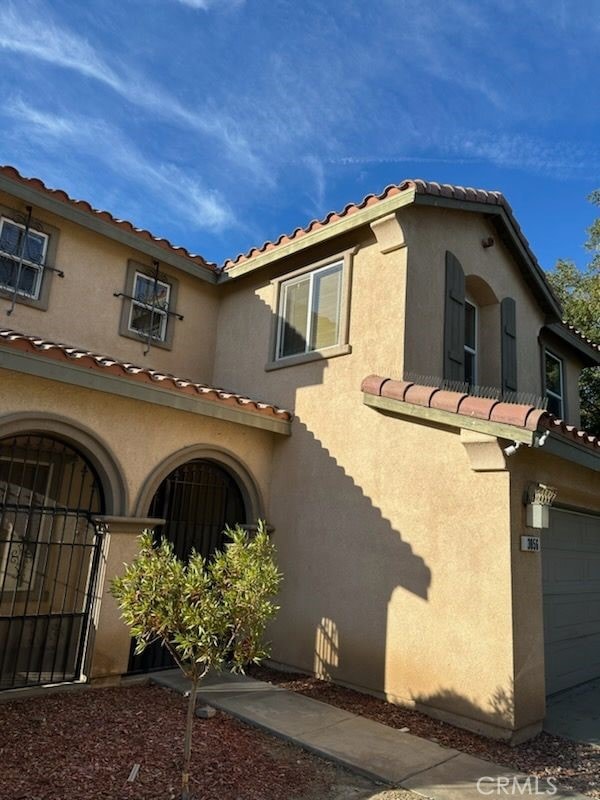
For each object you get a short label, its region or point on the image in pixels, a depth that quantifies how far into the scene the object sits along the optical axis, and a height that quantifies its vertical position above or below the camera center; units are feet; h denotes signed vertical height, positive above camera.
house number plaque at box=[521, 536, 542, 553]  20.17 -0.10
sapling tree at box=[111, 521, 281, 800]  12.92 -2.10
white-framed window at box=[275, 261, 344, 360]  29.73 +12.02
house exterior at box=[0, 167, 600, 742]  20.39 +3.50
